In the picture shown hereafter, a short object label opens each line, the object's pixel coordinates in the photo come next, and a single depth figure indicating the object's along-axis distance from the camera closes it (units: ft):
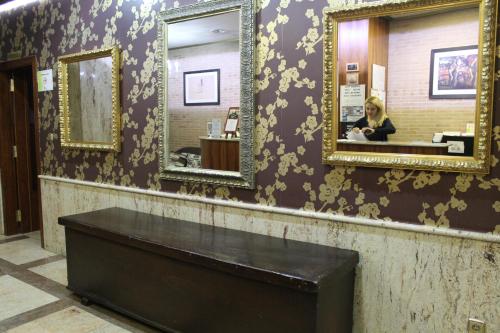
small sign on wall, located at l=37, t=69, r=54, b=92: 13.42
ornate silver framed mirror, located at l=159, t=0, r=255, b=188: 8.72
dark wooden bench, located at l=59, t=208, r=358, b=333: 6.60
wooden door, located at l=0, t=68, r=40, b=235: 15.75
